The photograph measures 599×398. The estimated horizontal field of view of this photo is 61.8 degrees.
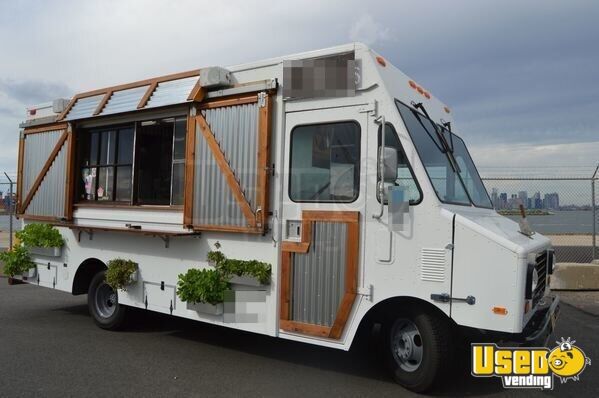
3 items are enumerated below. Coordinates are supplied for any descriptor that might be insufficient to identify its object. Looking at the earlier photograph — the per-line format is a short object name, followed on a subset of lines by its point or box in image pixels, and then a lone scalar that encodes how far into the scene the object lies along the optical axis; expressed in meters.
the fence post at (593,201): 9.88
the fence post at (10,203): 10.41
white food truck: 4.06
